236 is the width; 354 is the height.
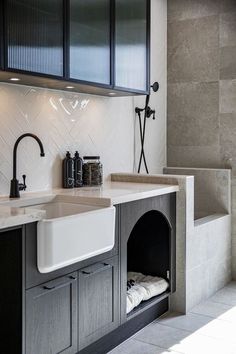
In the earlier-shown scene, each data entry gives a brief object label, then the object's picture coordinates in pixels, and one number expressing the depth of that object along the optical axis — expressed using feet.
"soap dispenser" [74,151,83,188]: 10.93
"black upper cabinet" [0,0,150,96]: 7.88
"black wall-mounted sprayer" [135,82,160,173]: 13.50
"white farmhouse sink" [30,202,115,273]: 6.83
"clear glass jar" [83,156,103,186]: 11.13
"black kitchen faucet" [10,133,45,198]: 8.97
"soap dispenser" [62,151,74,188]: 10.67
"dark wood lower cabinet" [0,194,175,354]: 6.76
